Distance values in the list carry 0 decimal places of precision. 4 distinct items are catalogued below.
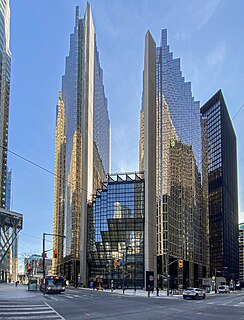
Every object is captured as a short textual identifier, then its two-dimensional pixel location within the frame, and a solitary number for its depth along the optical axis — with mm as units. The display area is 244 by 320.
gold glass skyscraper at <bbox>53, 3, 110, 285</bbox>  93986
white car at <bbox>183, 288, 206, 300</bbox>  32379
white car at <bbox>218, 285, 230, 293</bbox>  63432
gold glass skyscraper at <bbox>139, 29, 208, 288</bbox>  79270
